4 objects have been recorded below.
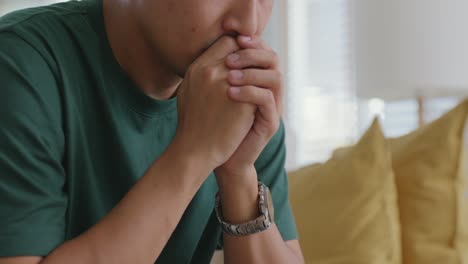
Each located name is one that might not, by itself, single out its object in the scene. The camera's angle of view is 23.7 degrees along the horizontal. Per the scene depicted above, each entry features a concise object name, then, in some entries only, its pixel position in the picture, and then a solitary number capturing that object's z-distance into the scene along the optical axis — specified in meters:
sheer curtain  2.32
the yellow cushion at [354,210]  1.41
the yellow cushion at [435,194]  1.39
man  1.04
